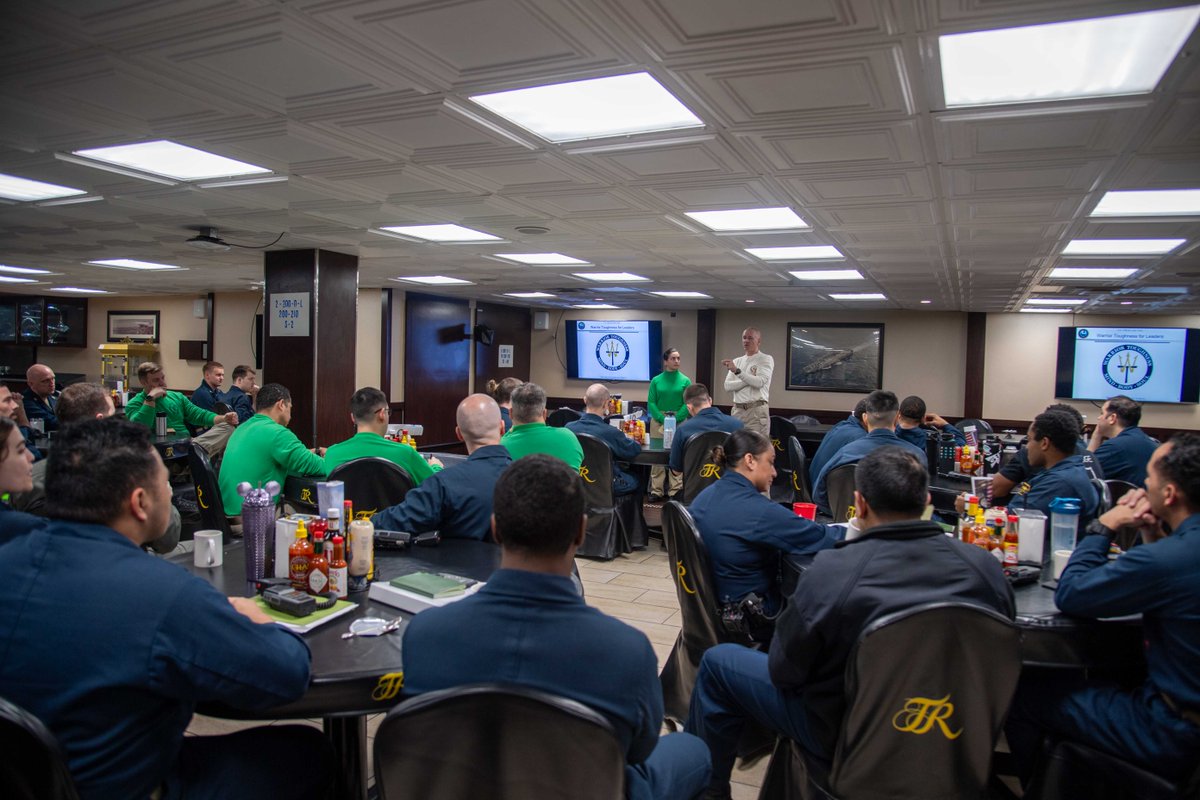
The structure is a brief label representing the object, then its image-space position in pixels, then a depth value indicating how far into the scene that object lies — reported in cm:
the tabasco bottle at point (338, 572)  206
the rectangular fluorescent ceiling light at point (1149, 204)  374
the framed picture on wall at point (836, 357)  1116
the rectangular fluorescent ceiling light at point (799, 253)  580
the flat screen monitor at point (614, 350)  1214
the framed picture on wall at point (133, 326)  1267
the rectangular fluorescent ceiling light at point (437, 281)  870
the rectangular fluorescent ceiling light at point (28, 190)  427
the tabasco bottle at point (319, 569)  204
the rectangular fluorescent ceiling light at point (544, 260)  674
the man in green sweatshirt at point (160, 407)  645
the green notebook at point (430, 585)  203
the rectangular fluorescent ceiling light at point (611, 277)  793
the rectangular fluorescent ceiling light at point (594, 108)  256
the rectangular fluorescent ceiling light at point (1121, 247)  494
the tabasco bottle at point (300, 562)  205
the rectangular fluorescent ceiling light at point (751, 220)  455
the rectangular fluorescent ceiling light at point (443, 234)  549
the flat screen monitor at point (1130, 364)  999
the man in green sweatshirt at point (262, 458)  392
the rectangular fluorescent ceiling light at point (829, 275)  707
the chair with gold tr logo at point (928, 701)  167
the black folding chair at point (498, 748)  116
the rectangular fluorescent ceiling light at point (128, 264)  778
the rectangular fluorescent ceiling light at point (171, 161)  352
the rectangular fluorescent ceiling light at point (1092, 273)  623
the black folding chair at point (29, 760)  117
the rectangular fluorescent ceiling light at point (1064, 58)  198
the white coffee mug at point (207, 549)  233
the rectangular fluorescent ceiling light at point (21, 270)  877
